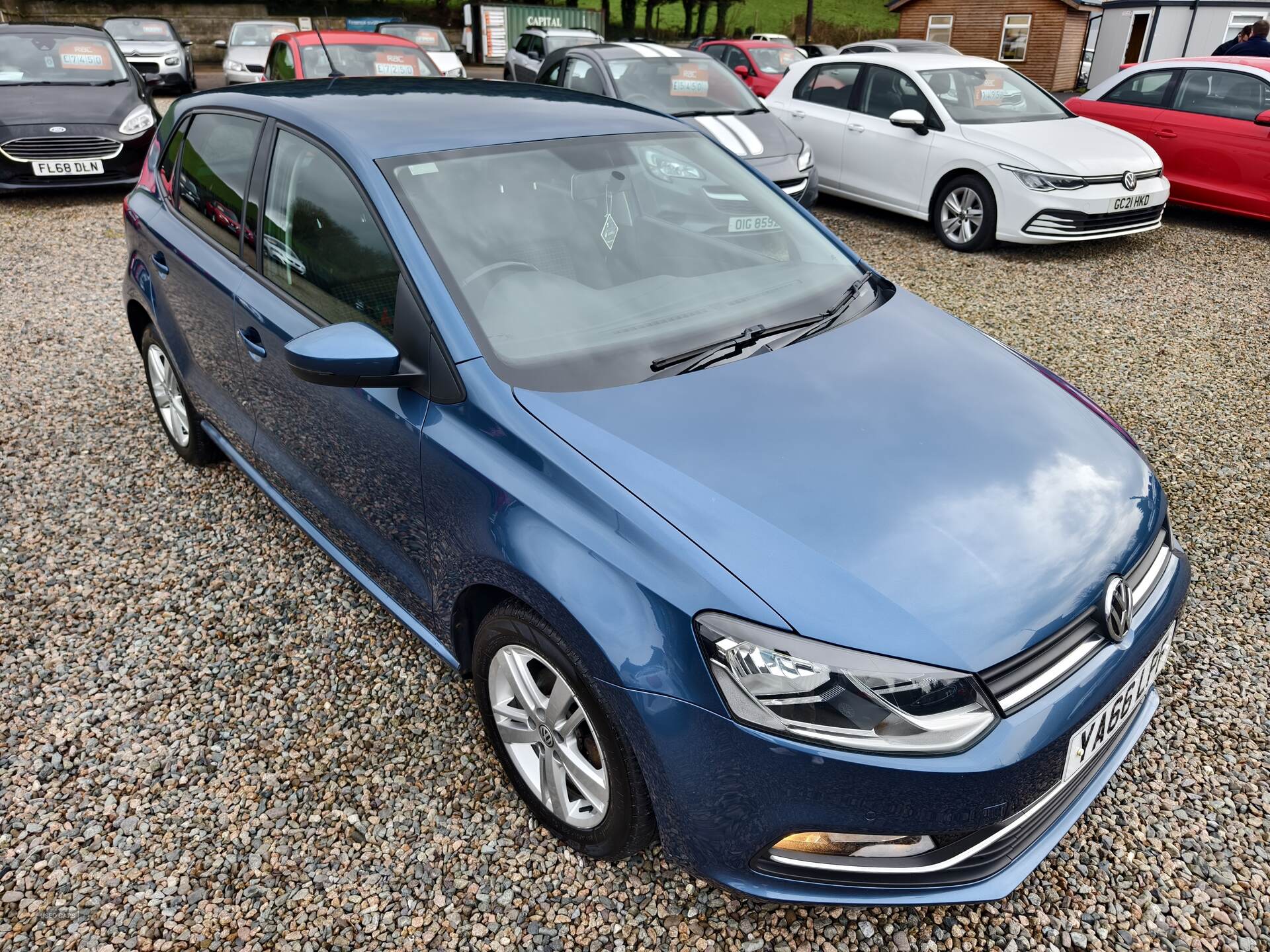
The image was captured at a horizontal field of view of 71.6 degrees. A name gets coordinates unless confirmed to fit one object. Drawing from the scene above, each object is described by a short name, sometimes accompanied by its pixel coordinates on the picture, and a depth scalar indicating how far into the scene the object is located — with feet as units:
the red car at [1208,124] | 25.12
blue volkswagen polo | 5.63
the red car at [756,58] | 45.60
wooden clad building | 89.10
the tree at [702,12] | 129.49
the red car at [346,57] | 32.63
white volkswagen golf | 22.63
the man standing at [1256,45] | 32.01
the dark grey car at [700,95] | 23.53
